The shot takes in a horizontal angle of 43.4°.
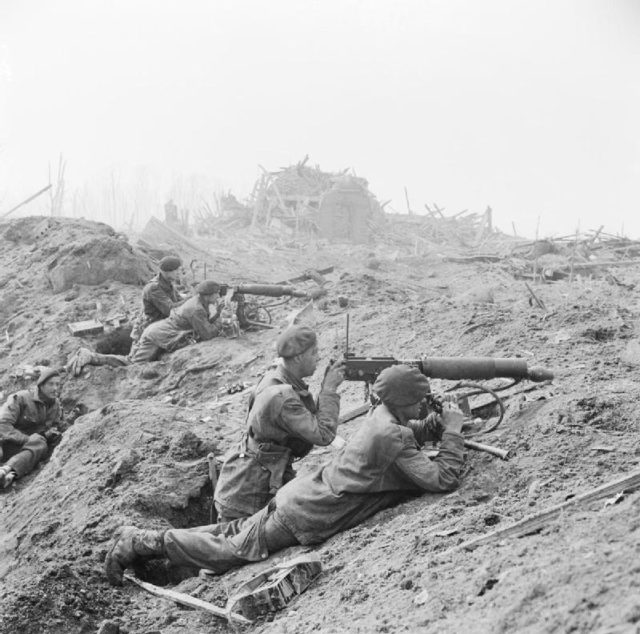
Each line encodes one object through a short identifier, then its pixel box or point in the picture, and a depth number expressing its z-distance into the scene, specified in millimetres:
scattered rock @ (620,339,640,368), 6447
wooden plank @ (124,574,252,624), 4246
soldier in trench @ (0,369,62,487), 8383
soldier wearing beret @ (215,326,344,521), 5223
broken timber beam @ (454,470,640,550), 3801
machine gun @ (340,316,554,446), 5445
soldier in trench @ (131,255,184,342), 11664
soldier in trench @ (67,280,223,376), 11164
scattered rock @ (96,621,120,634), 4268
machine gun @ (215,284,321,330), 11648
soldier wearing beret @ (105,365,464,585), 4637
